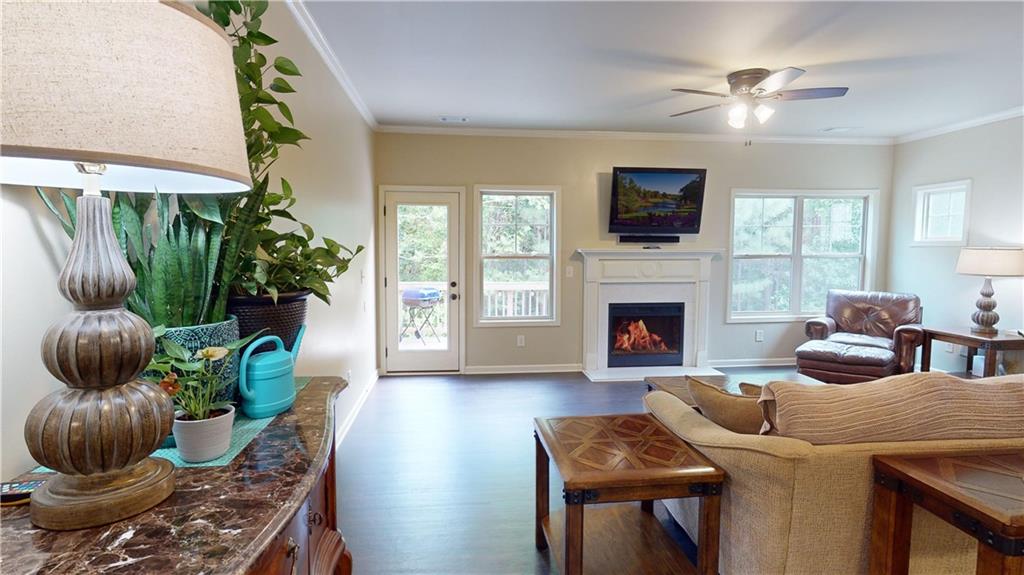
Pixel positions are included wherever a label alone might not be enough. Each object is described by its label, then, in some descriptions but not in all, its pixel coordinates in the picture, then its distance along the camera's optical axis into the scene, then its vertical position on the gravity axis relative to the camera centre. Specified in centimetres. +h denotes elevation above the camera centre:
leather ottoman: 407 -99
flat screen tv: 505 +52
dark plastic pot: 137 -20
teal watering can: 125 -36
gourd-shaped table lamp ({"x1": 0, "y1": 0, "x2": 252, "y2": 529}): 59 +13
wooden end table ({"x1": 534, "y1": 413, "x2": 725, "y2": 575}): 147 -75
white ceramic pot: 99 -40
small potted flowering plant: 99 -33
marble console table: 70 -46
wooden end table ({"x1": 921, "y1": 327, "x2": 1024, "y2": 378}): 372 -74
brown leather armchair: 412 -84
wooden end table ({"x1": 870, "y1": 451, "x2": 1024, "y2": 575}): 110 -64
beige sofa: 144 -80
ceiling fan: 306 +103
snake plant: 108 -1
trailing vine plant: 128 +7
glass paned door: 502 -36
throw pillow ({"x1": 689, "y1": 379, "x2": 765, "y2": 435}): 171 -58
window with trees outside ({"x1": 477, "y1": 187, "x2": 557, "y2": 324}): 516 -9
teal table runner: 101 -46
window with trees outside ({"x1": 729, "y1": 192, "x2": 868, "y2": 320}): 545 -3
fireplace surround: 518 -41
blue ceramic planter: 106 -21
